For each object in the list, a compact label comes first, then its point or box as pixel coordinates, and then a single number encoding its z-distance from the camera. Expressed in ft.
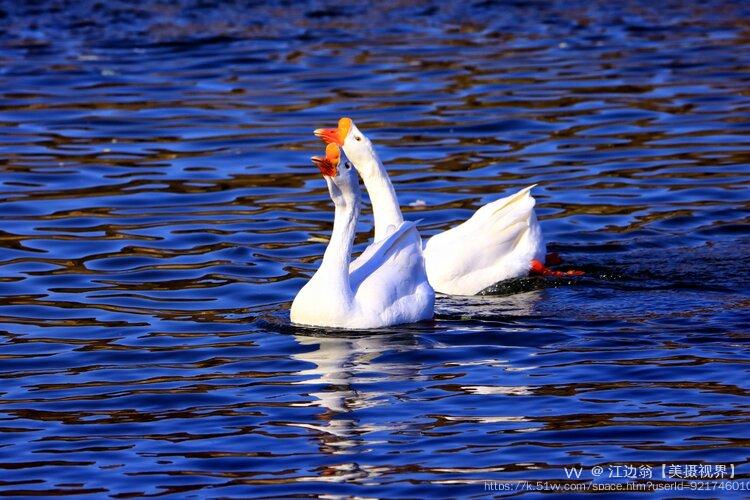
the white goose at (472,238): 73.72
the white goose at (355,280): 64.23
